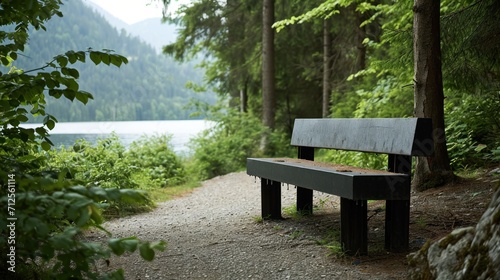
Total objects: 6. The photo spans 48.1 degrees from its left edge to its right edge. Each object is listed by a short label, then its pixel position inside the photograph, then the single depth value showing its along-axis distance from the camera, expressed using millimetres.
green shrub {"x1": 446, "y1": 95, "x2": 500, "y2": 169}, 8016
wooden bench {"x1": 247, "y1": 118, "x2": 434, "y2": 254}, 4477
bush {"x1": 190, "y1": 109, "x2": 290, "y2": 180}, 14844
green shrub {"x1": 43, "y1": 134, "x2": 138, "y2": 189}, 8594
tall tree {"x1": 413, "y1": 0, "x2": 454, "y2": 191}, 7035
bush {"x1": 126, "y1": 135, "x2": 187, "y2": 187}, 12945
